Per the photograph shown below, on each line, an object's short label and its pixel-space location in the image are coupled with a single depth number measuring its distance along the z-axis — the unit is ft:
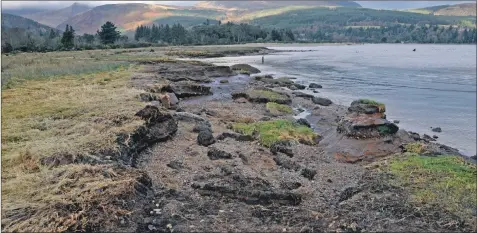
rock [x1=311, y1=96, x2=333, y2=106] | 96.68
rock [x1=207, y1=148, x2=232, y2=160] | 43.04
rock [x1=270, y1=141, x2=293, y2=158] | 49.49
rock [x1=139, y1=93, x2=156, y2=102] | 63.38
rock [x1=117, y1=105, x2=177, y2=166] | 37.47
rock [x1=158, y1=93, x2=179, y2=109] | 69.10
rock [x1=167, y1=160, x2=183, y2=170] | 37.96
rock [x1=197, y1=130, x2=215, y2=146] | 48.34
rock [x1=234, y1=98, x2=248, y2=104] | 91.01
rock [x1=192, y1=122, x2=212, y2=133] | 53.84
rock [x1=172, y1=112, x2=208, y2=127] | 58.42
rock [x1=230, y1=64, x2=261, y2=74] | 169.58
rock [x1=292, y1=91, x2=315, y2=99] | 106.11
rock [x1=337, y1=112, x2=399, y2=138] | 55.67
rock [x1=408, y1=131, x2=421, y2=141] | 62.54
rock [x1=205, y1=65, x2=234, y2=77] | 140.89
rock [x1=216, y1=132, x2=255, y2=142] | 53.21
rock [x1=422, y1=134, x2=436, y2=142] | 67.05
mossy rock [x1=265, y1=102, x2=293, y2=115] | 81.89
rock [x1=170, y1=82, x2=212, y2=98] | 92.47
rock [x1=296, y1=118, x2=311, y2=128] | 69.92
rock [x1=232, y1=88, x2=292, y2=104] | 92.79
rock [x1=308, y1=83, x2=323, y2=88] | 132.67
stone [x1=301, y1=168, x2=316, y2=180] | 40.06
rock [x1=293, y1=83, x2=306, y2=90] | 127.34
